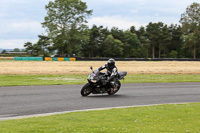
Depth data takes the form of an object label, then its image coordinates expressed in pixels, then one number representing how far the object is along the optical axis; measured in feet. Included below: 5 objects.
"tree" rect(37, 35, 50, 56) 348.79
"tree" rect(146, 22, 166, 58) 363.39
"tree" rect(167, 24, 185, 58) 363.56
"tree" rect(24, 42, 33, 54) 343.67
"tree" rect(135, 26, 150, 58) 344.08
